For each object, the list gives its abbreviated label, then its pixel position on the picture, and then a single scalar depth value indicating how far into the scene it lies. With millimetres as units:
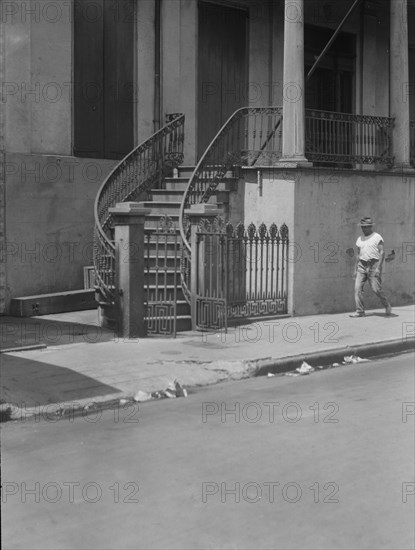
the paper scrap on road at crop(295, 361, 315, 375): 11305
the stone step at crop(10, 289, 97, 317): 14914
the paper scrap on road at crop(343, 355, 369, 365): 12148
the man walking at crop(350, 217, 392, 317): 15402
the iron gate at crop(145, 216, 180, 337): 13141
